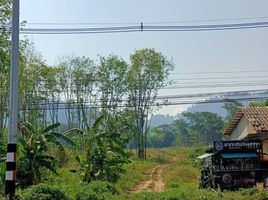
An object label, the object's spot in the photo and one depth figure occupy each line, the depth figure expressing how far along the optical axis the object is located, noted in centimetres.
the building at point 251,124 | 2734
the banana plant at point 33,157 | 1759
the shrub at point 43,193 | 1312
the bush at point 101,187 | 1727
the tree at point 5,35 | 1953
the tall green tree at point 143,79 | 4784
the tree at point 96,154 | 2209
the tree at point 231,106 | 7898
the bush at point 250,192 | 1522
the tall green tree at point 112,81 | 4606
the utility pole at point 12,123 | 1239
